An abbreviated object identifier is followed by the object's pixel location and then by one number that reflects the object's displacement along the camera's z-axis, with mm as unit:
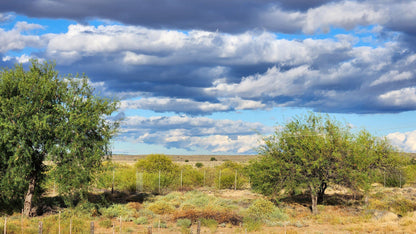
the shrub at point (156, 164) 56438
